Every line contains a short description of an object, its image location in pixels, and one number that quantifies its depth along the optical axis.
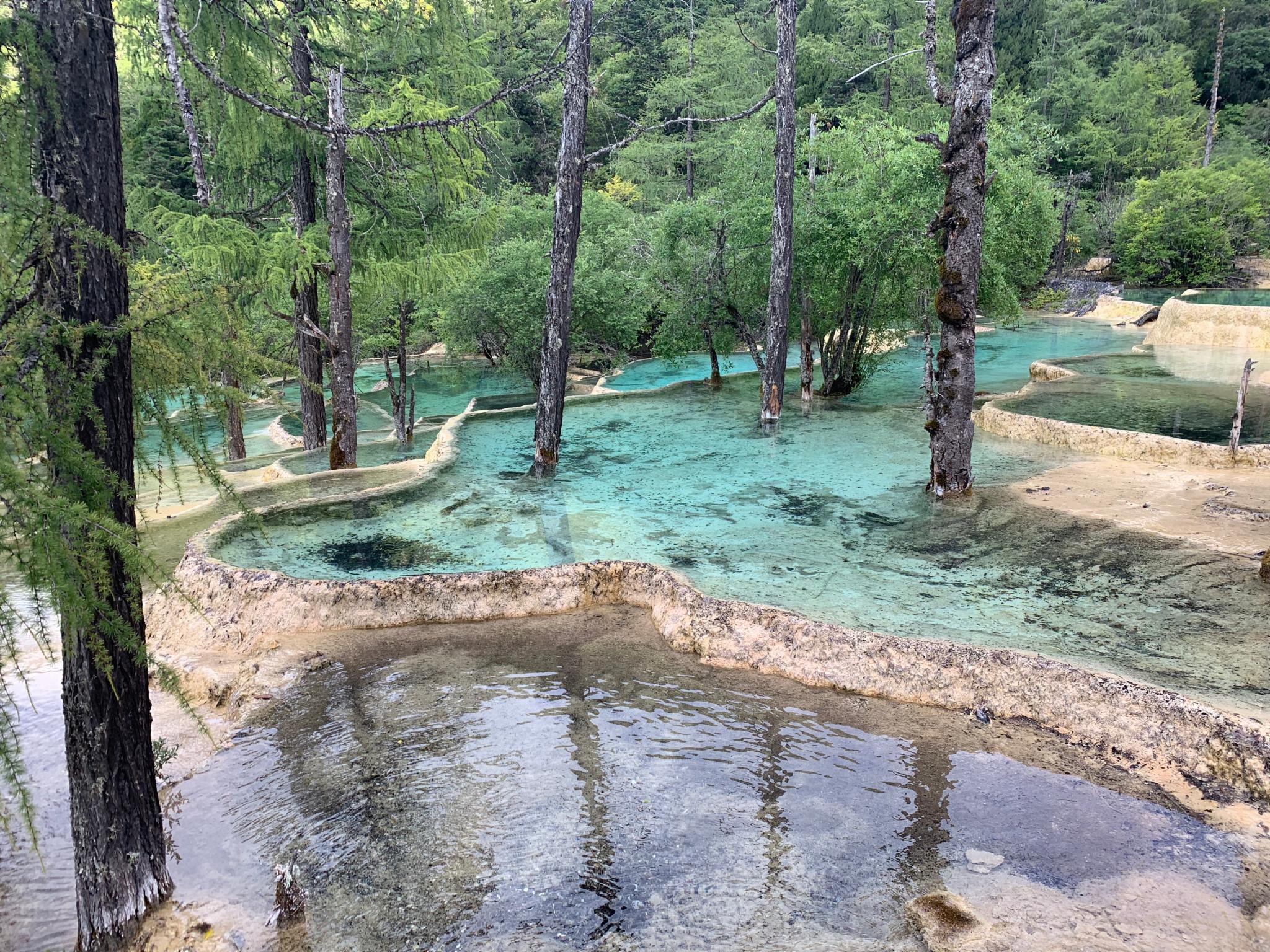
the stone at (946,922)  4.23
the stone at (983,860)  4.82
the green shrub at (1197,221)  33.94
